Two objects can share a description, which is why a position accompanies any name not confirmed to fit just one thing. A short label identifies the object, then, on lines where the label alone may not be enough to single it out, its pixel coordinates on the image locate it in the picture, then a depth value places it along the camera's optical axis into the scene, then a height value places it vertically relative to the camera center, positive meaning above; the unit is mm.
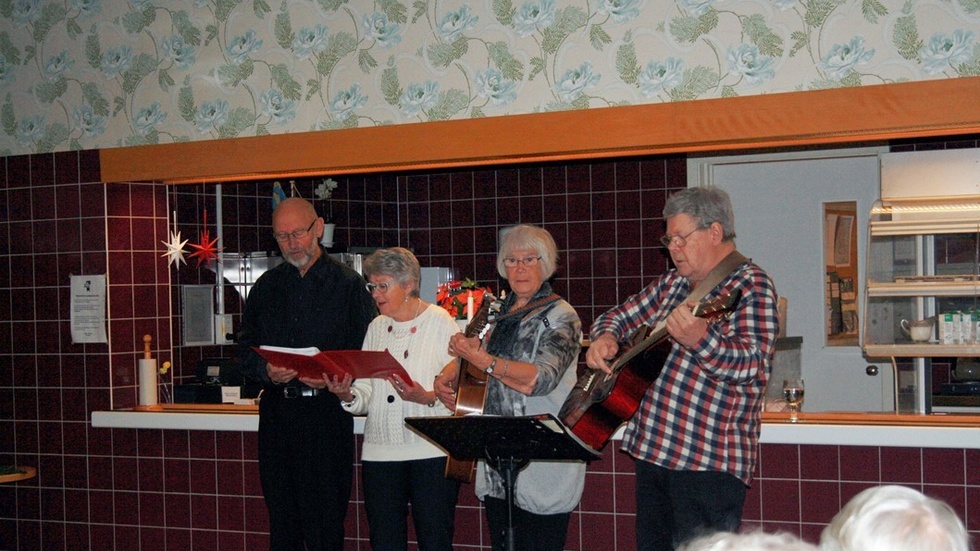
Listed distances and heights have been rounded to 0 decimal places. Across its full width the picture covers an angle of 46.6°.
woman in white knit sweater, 3830 -497
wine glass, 4117 -482
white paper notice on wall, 5293 -159
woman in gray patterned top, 3543 -351
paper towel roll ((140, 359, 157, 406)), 5332 -510
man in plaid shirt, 3023 -380
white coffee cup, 4980 -304
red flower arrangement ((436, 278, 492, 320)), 5051 -133
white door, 6316 +155
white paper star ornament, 5555 +116
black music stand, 3061 -478
